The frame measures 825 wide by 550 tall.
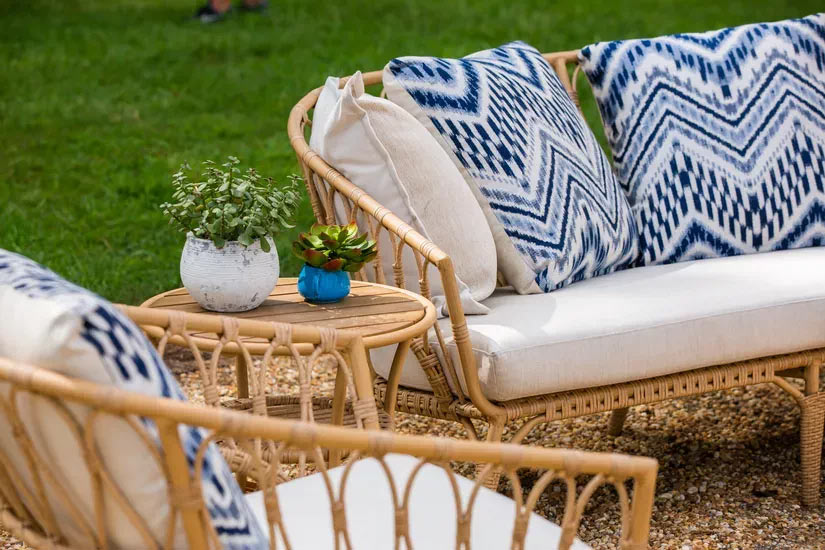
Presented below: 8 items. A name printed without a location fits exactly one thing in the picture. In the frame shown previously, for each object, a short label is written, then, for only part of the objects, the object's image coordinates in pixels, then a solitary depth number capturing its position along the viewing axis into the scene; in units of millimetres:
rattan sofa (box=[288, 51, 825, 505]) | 4262
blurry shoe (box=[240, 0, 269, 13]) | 15398
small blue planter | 4258
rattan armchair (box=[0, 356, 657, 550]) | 2137
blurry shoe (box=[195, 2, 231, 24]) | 14906
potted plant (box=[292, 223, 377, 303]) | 4242
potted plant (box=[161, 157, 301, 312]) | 4000
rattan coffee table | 3924
